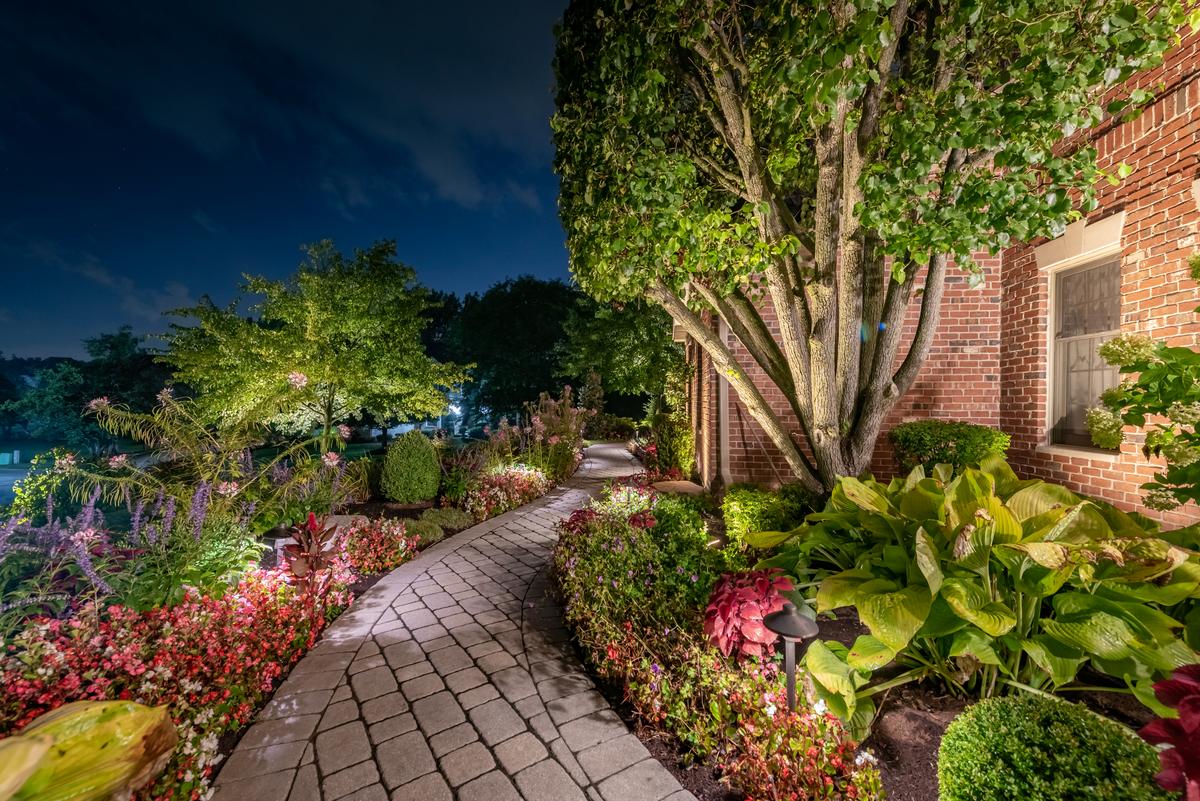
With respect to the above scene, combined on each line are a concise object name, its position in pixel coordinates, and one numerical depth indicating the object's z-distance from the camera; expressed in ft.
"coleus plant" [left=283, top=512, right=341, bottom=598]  12.41
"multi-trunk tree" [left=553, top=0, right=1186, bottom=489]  8.64
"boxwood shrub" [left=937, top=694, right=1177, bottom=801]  4.60
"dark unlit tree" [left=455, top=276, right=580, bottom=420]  91.15
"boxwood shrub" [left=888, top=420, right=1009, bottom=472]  15.34
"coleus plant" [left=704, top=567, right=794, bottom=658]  7.75
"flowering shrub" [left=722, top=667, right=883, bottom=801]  6.09
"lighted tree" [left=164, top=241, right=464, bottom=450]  27.32
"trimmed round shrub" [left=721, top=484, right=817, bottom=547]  13.74
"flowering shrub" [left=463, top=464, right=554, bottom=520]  23.65
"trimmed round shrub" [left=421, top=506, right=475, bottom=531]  21.26
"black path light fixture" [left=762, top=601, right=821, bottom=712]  6.71
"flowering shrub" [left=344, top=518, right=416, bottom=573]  16.03
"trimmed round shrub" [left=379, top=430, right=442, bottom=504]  23.80
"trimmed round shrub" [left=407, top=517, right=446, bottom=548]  19.24
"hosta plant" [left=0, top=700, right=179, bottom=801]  4.76
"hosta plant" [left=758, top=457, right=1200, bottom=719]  6.04
